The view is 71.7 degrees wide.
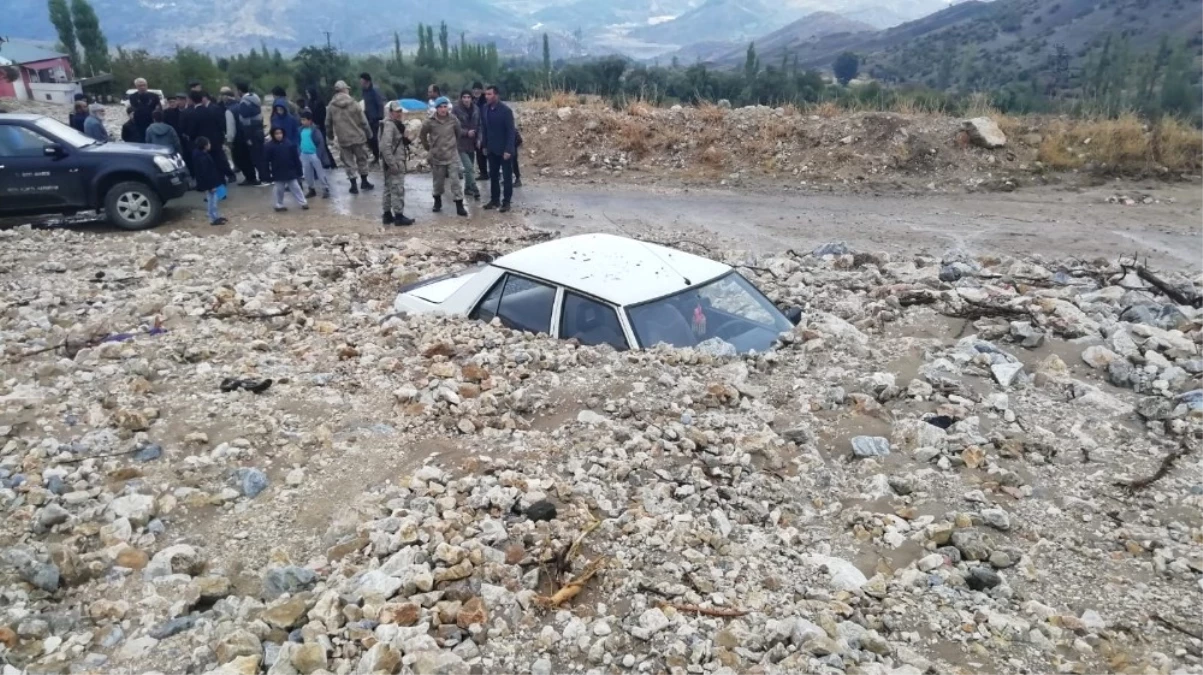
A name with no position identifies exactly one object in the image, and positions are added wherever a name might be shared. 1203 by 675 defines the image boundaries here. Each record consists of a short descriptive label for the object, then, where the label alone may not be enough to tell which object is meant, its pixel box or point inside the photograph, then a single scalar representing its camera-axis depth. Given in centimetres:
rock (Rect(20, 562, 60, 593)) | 382
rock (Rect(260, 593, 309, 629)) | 346
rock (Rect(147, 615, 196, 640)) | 350
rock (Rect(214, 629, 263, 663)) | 325
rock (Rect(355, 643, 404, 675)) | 313
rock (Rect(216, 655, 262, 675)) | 314
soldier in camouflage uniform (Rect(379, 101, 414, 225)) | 1118
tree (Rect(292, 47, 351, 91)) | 3393
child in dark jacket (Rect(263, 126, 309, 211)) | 1205
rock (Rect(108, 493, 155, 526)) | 434
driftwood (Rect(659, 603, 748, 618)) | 351
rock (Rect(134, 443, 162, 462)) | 499
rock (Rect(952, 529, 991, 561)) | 396
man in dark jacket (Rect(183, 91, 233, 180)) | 1260
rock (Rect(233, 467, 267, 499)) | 462
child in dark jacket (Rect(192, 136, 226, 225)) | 1160
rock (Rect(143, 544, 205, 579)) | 393
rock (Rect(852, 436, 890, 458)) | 492
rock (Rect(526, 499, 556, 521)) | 416
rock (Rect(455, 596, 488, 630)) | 343
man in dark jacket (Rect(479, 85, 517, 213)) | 1224
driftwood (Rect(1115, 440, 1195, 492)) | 459
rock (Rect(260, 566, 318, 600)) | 371
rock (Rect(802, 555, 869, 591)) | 372
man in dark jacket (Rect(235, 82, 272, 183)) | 1347
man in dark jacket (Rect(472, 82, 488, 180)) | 1307
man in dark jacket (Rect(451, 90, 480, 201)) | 1316
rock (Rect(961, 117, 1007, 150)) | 1590
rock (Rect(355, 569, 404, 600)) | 355
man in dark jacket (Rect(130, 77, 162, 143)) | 1352
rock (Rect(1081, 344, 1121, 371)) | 622
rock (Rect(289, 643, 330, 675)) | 317
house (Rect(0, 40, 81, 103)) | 4529
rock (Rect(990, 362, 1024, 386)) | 587
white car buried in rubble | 589
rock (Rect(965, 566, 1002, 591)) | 375
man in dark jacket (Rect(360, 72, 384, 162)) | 1415
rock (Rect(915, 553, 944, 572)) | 388
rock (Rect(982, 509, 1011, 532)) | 421
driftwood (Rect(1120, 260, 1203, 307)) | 795
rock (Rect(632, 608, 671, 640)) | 338
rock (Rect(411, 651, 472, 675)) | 315
